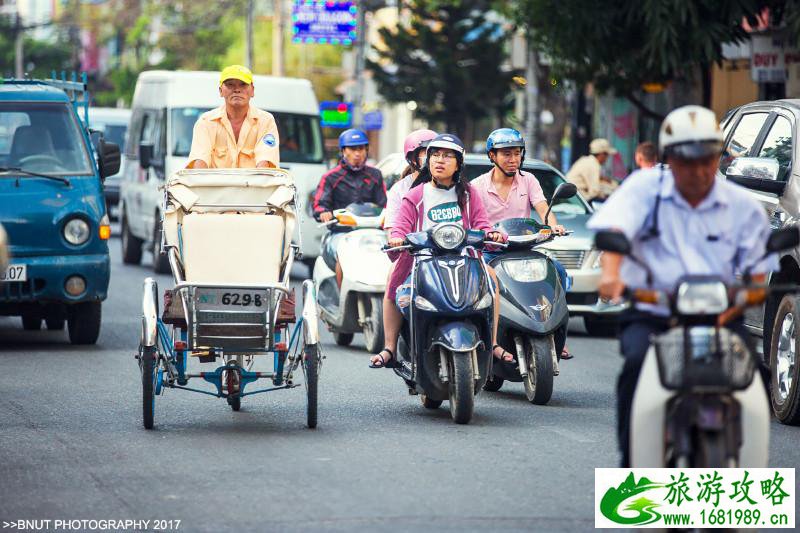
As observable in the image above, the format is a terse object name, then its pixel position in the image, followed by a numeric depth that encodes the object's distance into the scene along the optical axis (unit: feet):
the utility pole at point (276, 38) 210.79
